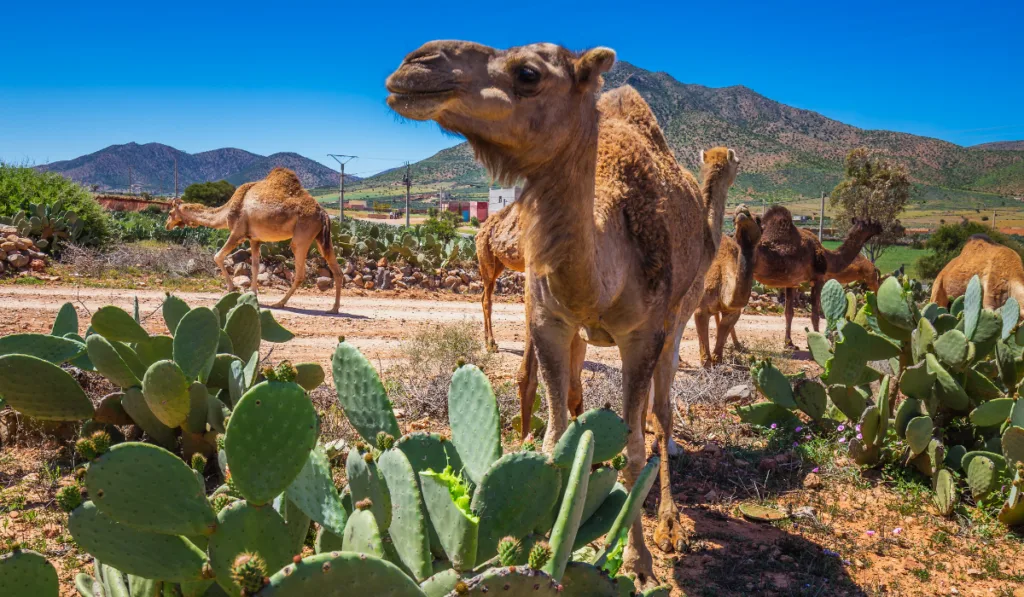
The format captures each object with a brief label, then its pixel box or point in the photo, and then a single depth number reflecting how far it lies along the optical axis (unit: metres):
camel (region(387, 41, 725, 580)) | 2.62
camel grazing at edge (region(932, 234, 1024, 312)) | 10.39
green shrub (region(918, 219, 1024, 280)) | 29.44
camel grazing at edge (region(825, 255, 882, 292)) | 13.90
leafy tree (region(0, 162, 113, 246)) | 16.72
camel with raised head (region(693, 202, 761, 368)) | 8.73
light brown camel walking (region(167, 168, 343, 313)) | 12.83
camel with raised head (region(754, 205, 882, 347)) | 11.80
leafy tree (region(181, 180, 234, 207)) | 59.53
